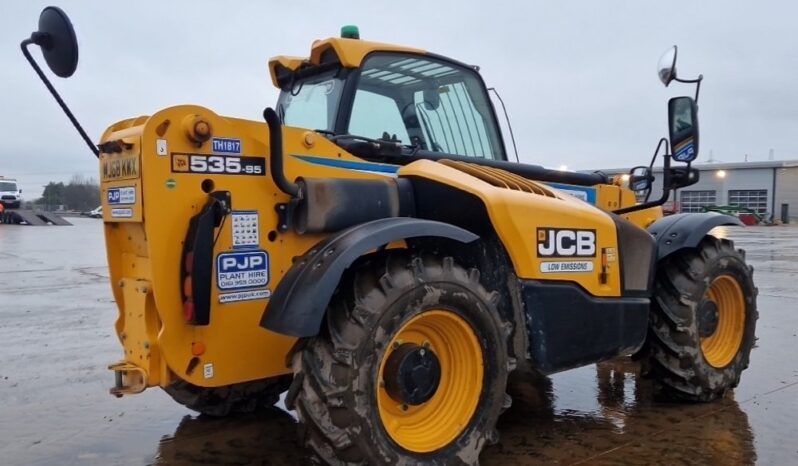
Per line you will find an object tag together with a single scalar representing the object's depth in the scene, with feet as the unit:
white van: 135.64
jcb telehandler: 10.09
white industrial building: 157.71
